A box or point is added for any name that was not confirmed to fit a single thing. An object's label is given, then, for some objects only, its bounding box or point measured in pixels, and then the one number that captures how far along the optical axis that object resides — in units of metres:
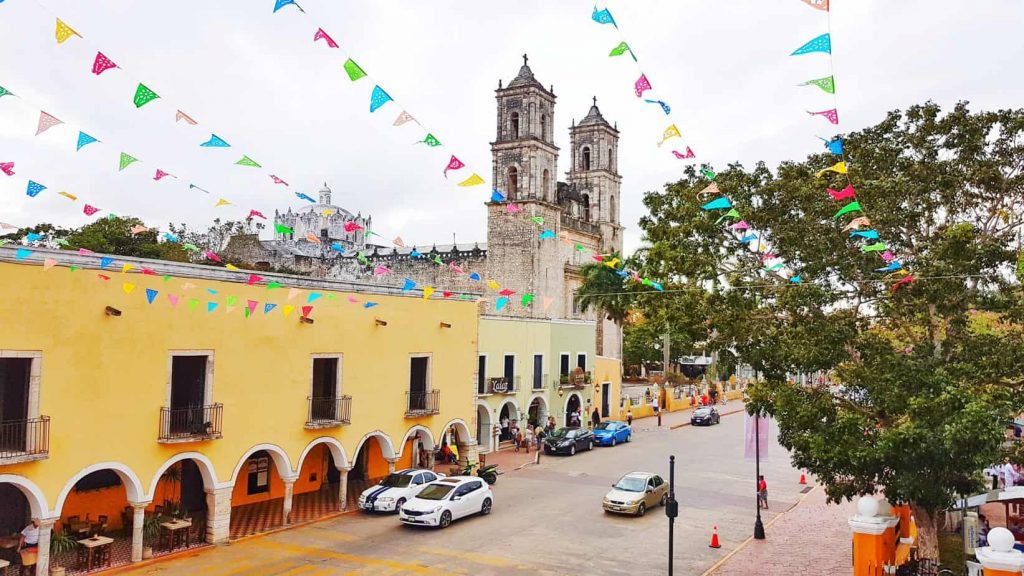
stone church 43.91
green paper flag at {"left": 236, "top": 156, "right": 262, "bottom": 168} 13.66
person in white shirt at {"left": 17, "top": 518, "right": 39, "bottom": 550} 14.48
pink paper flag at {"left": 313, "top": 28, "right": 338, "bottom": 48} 10.80
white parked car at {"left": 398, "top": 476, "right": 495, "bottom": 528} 18.58
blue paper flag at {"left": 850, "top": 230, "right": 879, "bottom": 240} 13.15
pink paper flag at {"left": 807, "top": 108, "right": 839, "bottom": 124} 10.33
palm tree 44.69
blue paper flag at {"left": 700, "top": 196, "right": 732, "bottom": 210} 14.38
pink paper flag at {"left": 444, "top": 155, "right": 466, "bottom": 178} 13.88
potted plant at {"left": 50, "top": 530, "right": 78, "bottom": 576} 14.94
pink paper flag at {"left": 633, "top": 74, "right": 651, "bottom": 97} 11.67
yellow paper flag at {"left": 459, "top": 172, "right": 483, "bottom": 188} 13.91
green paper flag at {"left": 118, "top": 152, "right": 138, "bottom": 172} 13.44
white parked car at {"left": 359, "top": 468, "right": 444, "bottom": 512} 20.23
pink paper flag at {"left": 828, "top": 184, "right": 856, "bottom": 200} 12.13
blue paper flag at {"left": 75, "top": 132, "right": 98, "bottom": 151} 12.60
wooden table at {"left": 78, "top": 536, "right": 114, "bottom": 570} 15.02
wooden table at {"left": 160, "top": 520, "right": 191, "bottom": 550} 16.55
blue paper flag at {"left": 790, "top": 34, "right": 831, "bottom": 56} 8.84
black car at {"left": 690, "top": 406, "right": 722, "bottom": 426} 40.81
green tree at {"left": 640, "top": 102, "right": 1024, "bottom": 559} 12.35
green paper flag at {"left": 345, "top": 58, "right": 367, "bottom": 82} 11.29
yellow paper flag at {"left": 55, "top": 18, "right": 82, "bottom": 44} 10.45
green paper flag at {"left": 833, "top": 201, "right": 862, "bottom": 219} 12.45
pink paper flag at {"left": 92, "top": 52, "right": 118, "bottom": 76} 11.09
